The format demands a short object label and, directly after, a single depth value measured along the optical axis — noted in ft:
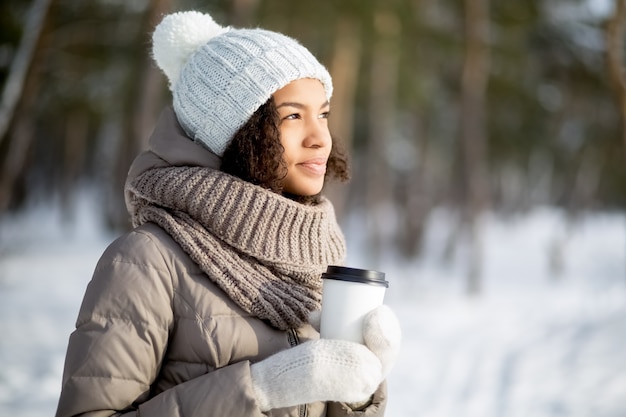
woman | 5.24
